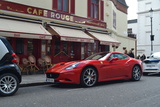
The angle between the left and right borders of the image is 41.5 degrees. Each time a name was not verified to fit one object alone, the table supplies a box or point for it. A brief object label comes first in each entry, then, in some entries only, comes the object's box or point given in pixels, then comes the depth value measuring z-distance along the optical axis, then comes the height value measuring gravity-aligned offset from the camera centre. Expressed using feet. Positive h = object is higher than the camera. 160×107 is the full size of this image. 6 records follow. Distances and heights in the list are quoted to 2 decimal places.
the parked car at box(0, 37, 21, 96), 20.66 -2.03
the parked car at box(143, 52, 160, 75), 40.88 -2.77
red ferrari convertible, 25.22 -2.45
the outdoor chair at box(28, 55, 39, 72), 40.26 -2.37
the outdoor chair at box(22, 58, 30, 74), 40.01 -2.71
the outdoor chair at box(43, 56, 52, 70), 42.88 -2.11
